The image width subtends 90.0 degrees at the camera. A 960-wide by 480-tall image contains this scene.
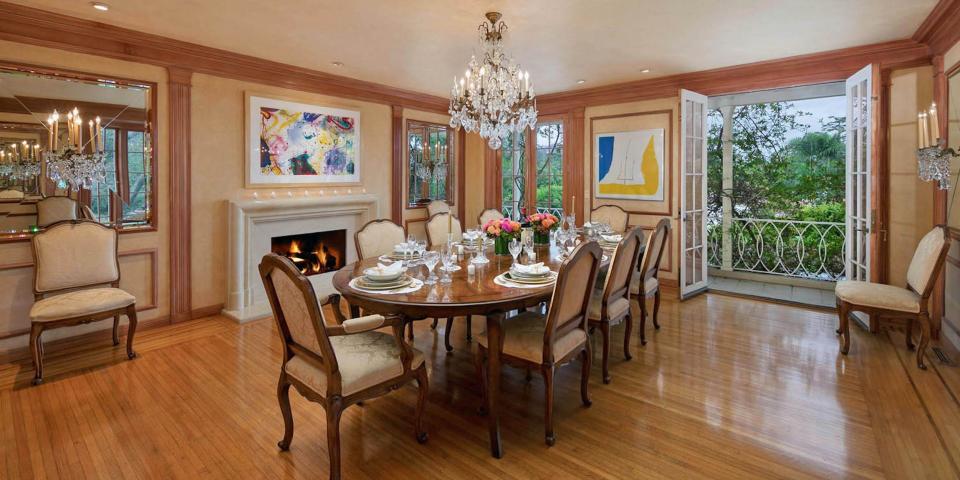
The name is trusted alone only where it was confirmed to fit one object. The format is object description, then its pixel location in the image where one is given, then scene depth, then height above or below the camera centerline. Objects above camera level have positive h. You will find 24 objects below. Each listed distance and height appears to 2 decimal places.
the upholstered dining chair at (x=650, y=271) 3.49 -0.33
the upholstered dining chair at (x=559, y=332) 2.25 -0.53
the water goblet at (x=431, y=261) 2.60 -0.18
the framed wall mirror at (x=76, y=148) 3.34 +0.61
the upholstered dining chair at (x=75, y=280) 3.04 -0.36
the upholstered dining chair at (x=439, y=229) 4.31 -0.01
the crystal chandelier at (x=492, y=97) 3.41 +0.96
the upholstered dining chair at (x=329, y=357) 1.90 -0.56
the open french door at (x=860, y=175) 3.98 +0.44
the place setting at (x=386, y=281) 2.41 -0.27
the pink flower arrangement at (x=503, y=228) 3.16 +0.00
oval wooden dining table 2.19 -0.35
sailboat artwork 5.55 +0.75
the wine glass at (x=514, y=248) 2.89 -0.12
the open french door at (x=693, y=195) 5.00 +0.35
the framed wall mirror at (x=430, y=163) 6.25 +0.88
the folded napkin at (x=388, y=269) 2.48 -0.21
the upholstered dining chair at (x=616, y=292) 2.87 -0.41
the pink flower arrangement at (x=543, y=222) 3.55 +0.04
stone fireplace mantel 4.43 +0.01
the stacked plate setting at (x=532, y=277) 2.56 -0.26
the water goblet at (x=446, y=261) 2.73 -0.19
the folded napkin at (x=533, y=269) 2.60 -0.22
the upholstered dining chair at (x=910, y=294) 3.11 -0.47
